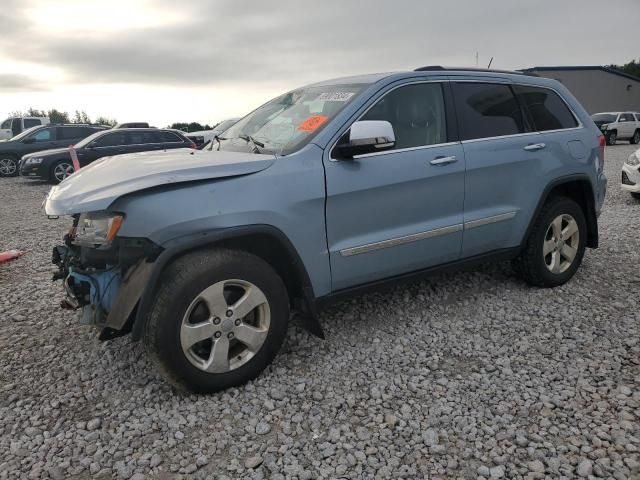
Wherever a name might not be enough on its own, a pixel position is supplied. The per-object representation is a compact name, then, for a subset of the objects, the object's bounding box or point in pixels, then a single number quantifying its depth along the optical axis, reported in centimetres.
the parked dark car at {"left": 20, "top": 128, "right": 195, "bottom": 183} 1298
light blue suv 259
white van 2136
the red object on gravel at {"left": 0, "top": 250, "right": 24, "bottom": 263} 574
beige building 3759
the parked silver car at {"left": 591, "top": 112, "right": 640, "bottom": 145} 2447
